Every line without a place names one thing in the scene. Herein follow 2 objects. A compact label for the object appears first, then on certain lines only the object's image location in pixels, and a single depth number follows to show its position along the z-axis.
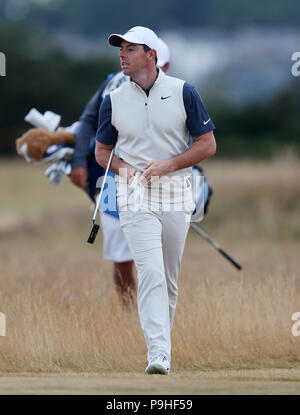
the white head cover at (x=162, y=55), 18.50
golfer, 14.73
